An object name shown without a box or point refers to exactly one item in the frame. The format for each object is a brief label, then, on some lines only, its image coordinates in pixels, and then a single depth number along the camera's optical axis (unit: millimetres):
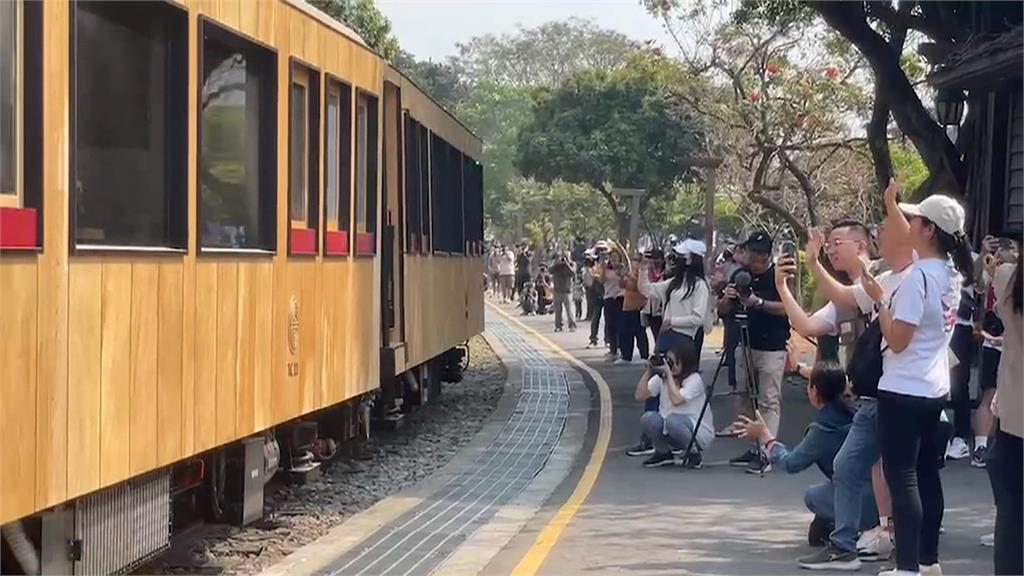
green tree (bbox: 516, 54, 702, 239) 45312
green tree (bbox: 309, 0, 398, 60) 37531
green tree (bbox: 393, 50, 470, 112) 82750
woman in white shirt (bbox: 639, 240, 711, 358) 12508
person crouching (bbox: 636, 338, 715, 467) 12109
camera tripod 12008
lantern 17878
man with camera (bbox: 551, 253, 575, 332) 29933
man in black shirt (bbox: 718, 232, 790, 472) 12055
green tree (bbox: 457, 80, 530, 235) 80562
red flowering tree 23750
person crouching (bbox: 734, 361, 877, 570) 8523
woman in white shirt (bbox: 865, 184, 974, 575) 7086
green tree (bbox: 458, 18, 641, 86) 68625
